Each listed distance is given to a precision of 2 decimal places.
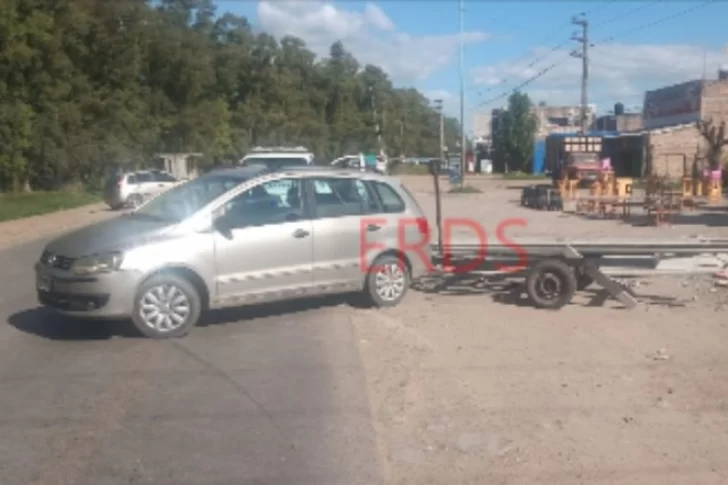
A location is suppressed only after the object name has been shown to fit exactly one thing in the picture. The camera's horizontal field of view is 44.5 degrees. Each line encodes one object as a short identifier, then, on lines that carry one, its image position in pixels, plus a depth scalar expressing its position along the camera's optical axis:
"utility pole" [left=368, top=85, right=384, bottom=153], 84.89
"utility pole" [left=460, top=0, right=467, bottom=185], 44.88
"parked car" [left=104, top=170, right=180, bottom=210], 33.69
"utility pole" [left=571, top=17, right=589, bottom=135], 53.44
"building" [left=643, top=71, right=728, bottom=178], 52.89
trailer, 10.68
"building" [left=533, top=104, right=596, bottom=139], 99.75
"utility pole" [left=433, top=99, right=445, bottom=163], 71.47
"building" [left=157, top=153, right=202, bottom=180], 53.84
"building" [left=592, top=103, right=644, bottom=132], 88.38
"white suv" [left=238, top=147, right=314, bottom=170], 17.95
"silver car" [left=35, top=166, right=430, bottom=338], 8.69
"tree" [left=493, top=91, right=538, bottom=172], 75.69
